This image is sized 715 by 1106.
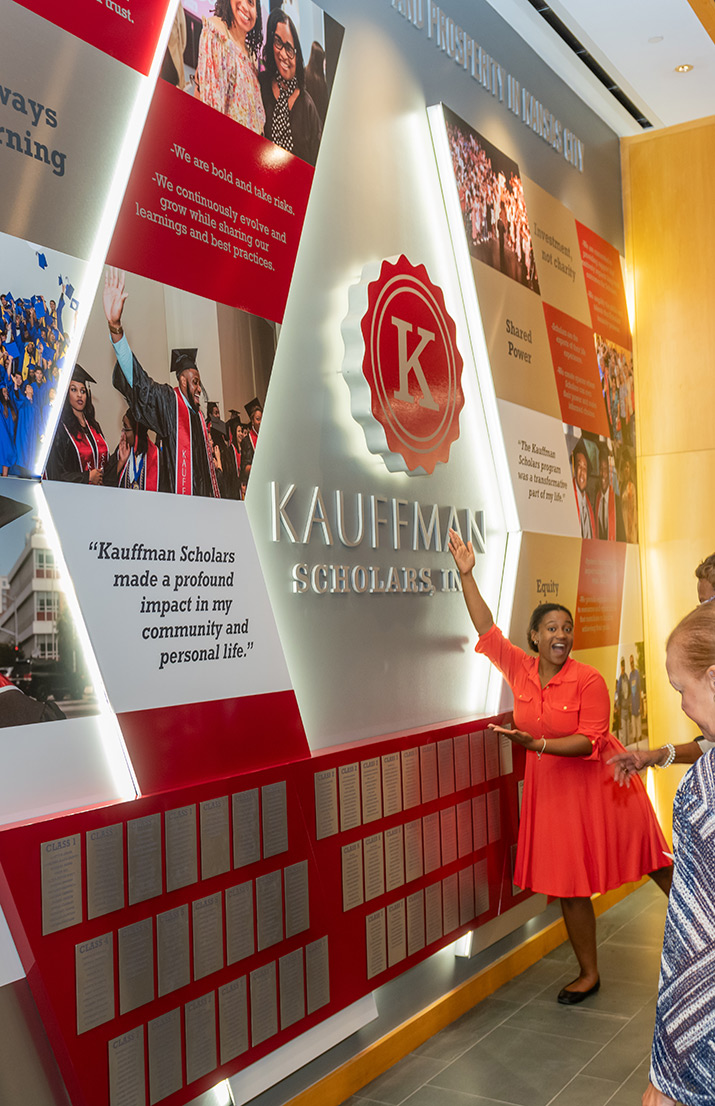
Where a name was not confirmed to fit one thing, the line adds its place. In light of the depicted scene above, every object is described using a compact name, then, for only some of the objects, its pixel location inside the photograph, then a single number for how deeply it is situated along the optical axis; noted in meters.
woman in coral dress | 3.89
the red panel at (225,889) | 2.16
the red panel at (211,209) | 2.63
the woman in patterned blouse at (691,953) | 1.35
